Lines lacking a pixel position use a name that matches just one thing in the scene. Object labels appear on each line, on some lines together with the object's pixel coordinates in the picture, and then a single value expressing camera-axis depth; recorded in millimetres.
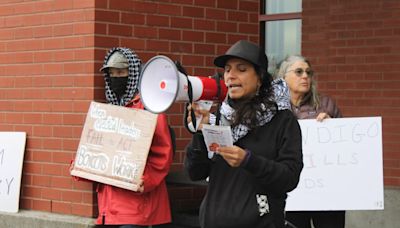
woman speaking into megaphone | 4480
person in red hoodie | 6133
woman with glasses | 6289
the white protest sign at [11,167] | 7495
